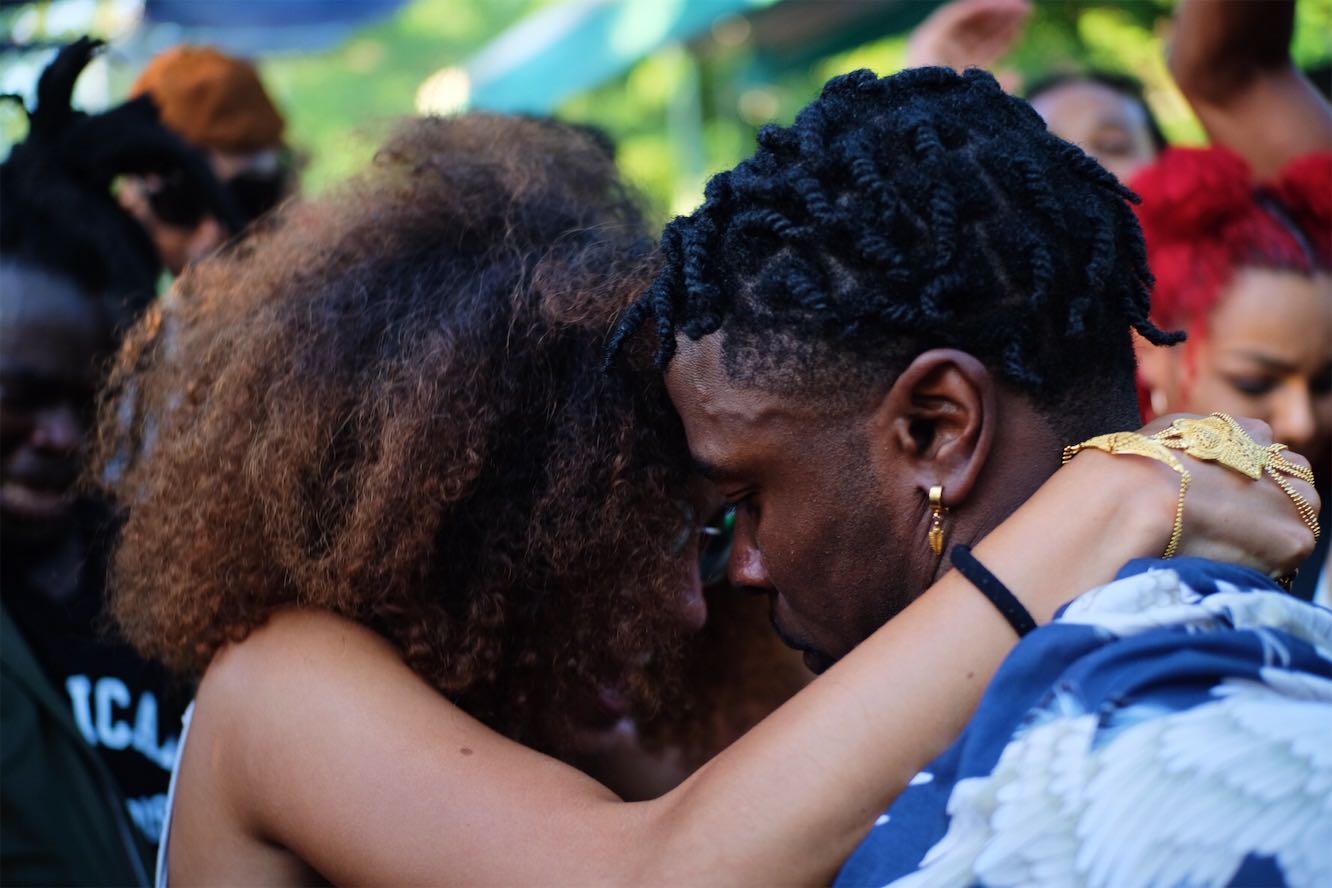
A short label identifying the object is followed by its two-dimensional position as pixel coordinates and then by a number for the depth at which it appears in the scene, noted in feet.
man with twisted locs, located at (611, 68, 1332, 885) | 4.32
